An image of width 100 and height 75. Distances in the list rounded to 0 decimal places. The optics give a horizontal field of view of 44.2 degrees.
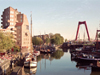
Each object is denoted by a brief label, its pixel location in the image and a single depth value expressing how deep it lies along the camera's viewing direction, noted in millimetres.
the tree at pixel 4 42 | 35844
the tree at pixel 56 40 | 111681
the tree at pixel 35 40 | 93431
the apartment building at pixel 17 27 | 58647
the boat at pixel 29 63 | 29167
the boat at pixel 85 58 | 36912
